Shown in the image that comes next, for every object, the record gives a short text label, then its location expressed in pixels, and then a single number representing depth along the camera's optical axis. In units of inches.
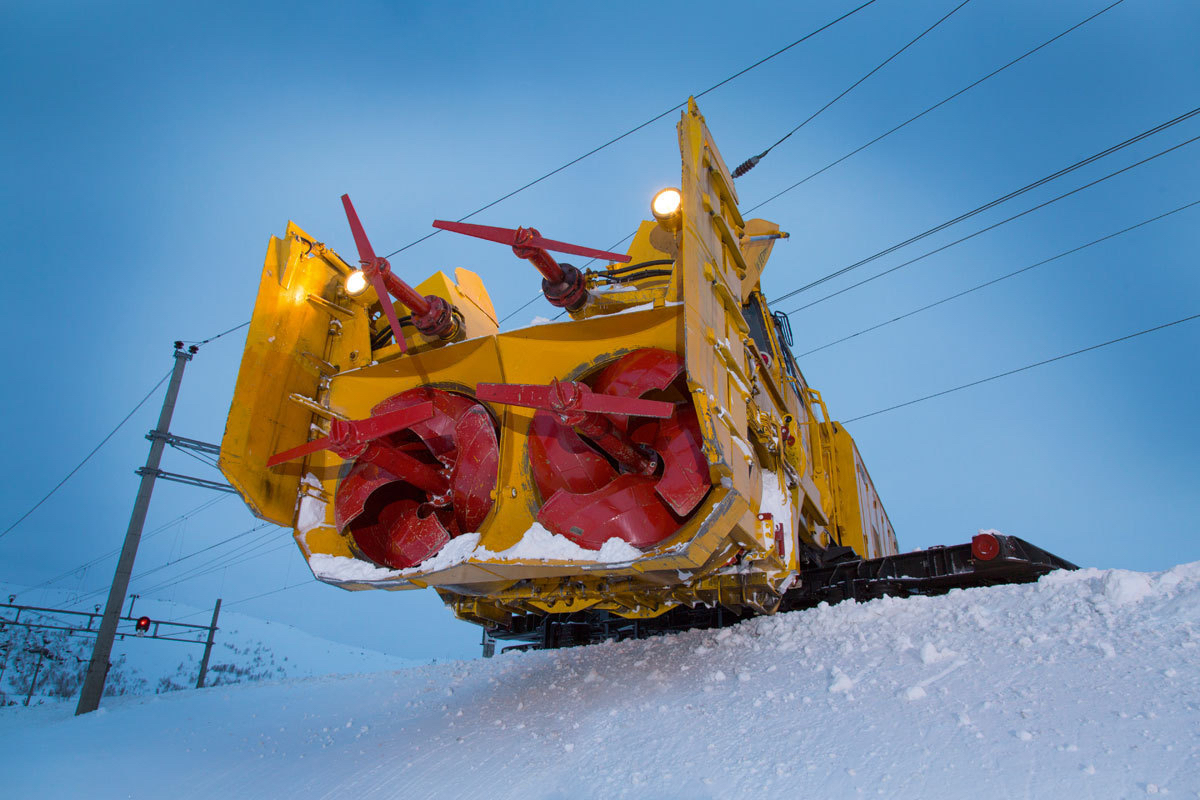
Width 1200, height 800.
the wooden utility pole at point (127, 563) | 393.4
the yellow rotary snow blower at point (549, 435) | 144.6
